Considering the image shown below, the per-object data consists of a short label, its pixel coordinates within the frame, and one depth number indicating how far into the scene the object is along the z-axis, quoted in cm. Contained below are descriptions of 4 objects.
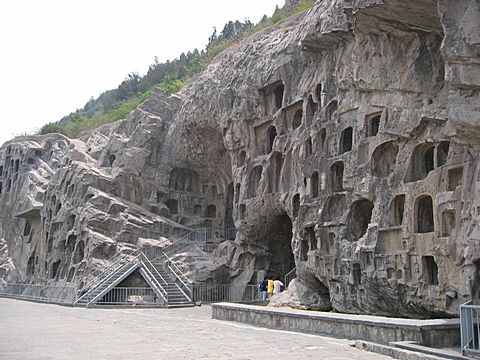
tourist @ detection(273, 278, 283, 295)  2723
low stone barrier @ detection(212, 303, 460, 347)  1224
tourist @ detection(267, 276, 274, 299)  2822
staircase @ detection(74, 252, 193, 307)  2981
